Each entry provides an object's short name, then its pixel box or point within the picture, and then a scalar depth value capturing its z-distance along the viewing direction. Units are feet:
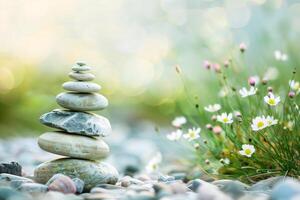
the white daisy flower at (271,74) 11.08
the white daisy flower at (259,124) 8.74
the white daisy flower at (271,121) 8.77
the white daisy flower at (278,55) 10.74
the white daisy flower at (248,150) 8.98
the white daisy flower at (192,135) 10.13
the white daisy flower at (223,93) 10.87
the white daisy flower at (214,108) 10.07
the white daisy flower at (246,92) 9.21
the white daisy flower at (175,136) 10.45
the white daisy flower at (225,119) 9.30
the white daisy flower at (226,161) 9.97
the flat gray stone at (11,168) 9.55
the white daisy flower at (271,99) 8.88
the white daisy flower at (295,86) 9.56
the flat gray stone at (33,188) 8.07
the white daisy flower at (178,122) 10.71
